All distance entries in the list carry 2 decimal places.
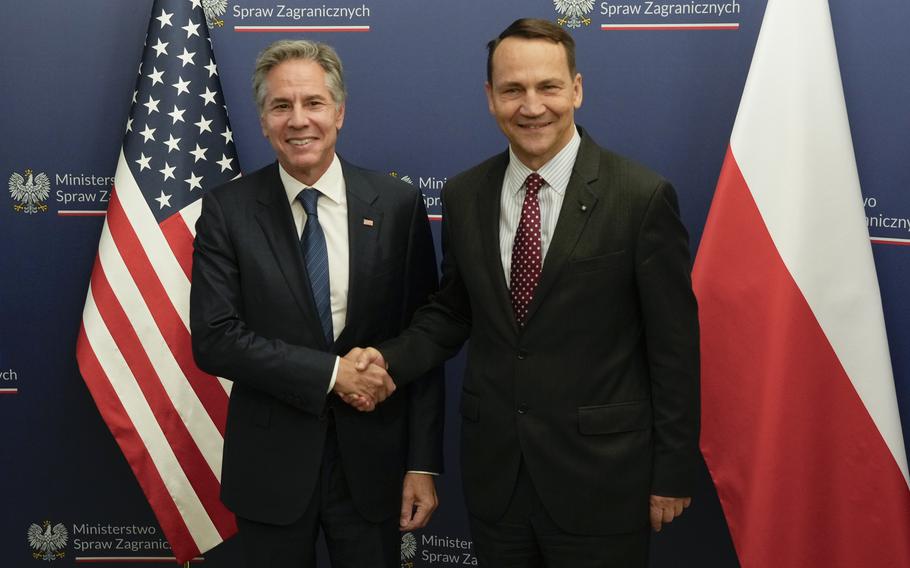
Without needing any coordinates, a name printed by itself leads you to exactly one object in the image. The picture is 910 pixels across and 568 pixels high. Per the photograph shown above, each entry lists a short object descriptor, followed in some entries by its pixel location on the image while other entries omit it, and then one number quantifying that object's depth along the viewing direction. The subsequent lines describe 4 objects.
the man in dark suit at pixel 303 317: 1.96
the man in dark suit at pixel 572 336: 1.82
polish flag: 2.36
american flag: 2.65
